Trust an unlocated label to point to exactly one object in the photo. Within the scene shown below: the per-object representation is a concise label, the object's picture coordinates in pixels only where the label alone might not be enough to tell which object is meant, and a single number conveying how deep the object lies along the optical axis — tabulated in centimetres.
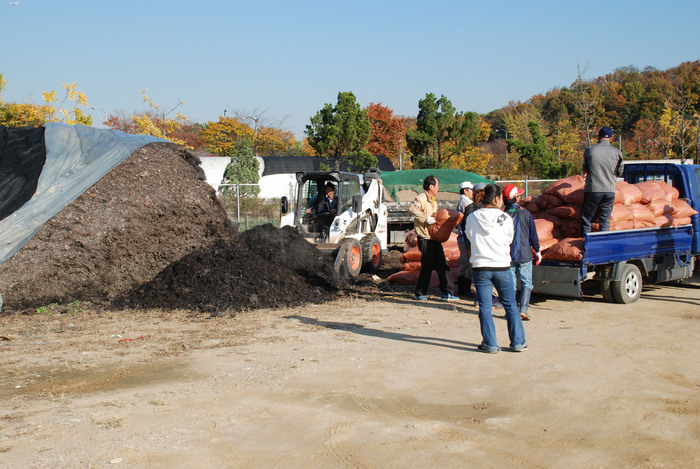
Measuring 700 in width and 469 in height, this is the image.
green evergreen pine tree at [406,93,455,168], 3142
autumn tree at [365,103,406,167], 5081
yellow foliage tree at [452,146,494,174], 3875
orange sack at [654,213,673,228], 1009
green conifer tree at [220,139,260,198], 3167
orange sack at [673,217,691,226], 1027
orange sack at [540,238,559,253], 930
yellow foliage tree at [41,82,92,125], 2627
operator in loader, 1373
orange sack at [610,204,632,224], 964
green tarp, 2262
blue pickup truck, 893
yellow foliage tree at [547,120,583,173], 4078
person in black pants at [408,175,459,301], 980
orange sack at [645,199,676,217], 1012
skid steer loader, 1315
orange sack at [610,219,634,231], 964
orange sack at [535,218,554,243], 944
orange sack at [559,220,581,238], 963
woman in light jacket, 651
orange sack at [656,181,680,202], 1034
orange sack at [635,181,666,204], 1018
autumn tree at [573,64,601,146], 2964
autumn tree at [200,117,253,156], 4753
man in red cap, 797
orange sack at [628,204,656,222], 983
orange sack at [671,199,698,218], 1034
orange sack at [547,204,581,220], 961
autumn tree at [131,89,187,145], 3113
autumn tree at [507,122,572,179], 3203
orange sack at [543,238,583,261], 881
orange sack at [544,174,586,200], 970
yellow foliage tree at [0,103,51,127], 2264
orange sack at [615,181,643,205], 989
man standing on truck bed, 905
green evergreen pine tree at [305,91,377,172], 2956
